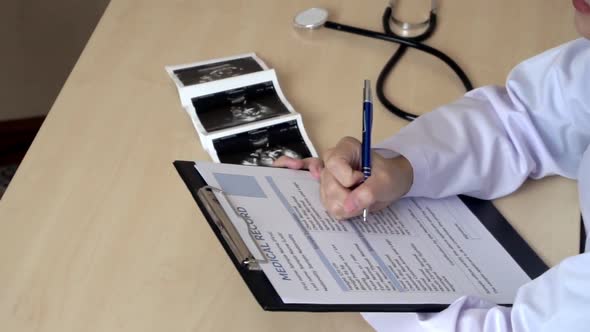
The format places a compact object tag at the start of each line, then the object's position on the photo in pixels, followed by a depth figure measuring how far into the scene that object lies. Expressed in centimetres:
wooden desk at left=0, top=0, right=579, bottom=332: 140
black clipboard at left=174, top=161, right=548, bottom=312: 132
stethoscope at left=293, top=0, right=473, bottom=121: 168
